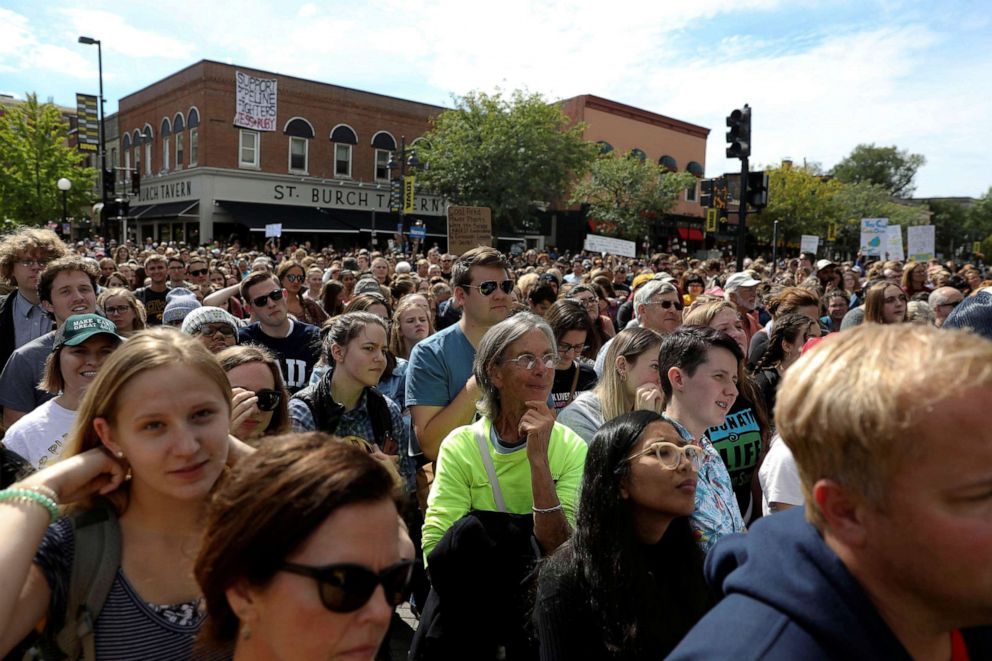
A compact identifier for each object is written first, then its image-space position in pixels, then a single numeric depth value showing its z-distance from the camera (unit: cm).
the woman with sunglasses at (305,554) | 135
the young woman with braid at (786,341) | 518
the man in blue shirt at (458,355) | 388
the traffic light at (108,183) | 2114
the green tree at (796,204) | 4275
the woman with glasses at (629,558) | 214
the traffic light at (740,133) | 1151
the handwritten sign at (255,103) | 3064
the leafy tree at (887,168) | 8156
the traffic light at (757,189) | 1232
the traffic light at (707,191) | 1578
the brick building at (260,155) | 3162
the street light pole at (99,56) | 2212
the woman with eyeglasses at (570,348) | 487
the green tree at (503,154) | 3200
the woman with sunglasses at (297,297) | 720
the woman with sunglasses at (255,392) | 294
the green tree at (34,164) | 3241
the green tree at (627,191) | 3672
